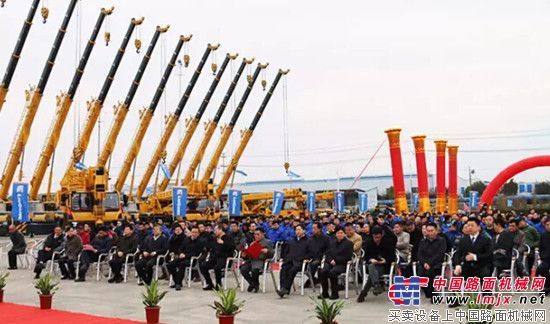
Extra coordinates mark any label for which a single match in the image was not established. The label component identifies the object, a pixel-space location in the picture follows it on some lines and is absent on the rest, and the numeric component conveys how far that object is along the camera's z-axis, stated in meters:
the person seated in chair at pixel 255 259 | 11.02
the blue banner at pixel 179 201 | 23.53
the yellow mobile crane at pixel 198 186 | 34.38
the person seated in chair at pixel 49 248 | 13.84
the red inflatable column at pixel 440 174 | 35.78
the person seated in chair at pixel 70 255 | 13.26
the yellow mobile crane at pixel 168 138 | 37.75
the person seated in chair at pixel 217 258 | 11.41
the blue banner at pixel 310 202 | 31.92
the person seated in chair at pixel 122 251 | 12.75
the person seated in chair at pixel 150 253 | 12.06
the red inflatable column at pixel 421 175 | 34.31
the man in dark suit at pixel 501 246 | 10.02
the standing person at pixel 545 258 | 9.80
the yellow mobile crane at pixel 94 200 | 26.59
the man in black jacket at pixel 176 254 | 11.72
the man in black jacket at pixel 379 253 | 9.73
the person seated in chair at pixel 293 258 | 10.50
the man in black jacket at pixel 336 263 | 9.94
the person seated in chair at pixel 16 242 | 15.28
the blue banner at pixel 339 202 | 33.34
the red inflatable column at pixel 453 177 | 37.53
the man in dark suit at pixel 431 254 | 9.43
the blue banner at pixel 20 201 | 20.12
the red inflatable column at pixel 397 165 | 31.88
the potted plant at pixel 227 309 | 7.59
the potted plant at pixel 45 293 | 9.46
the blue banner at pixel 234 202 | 26.88
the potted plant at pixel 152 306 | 8.16
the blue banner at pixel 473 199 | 39.25
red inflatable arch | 34.46
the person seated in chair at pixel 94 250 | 13.15
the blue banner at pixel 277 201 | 29.45
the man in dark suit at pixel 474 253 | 9.09
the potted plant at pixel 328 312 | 6.89
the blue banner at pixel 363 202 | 33.21
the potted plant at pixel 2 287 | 10.16
